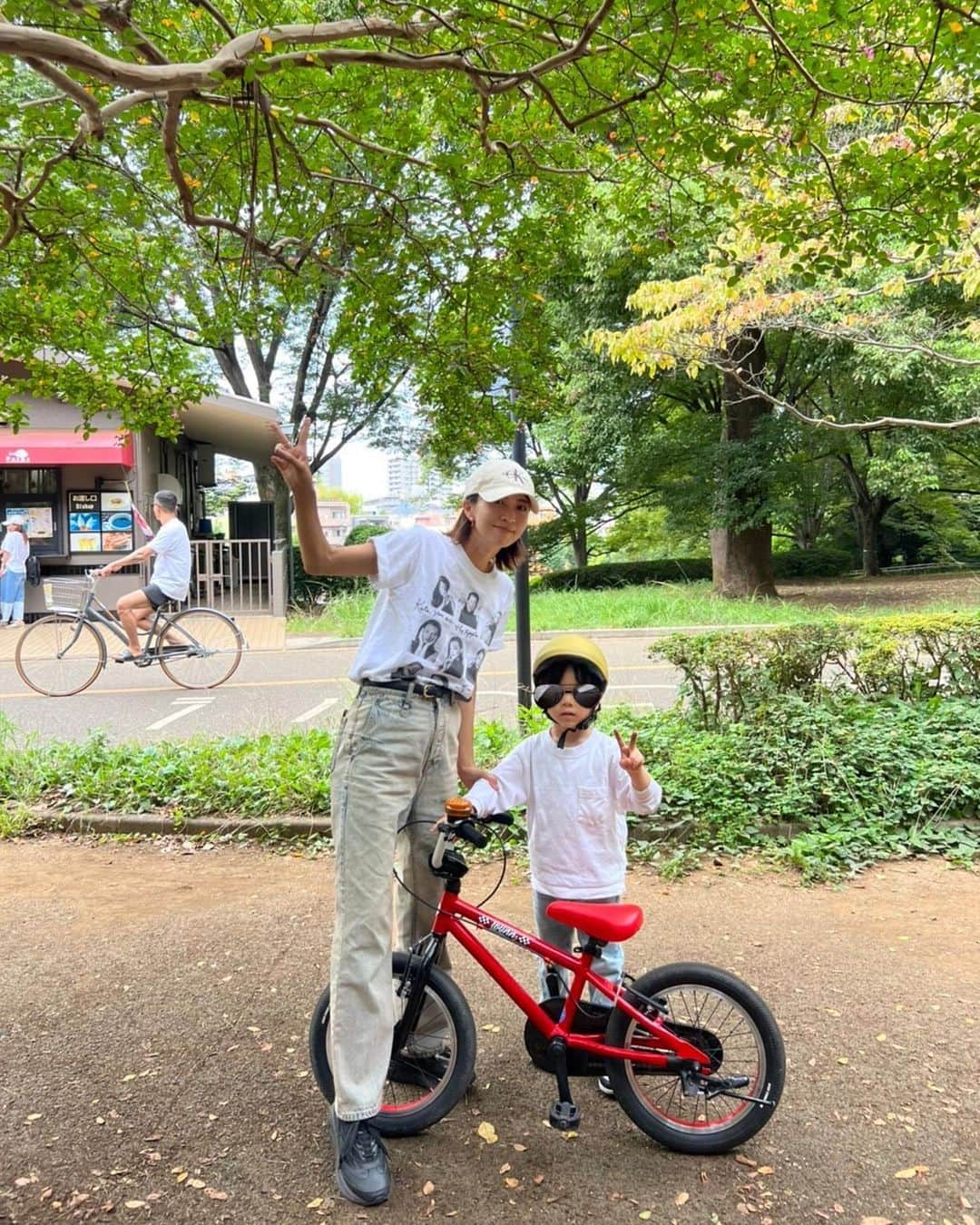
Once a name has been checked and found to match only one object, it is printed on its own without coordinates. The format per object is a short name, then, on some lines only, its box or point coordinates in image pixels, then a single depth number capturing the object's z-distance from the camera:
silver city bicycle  9.23
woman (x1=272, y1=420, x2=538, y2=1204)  2.25
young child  2.55
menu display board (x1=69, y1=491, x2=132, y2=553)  16.42
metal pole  5.96
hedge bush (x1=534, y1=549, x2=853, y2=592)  23.14
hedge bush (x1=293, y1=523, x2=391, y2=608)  18.69
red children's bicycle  2.39
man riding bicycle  9.06
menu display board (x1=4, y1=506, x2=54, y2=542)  16.17
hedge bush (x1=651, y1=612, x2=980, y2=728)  5.67
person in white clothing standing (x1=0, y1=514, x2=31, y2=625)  14.21
